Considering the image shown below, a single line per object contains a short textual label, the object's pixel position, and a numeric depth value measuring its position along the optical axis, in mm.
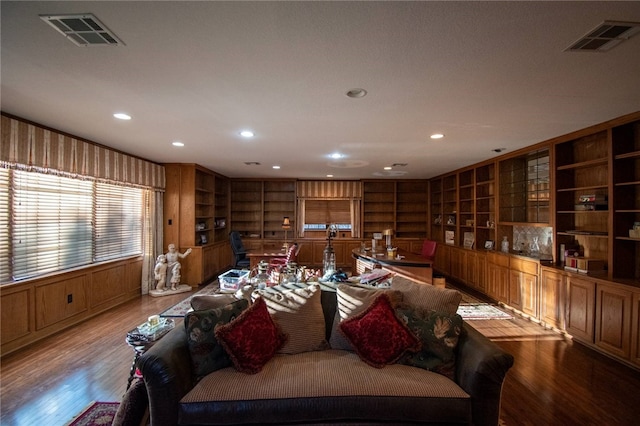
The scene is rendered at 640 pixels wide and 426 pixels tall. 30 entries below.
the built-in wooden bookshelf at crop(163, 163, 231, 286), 5891
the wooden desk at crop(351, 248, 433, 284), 4605
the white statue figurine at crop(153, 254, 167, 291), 5371
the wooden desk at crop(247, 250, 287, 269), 5750
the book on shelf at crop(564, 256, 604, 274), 3439
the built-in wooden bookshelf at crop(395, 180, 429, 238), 8508
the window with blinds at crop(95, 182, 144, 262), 4602
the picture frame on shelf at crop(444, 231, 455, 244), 7115
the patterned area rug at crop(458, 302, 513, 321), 4332
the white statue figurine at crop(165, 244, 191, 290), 5520
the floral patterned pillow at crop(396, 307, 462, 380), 1995
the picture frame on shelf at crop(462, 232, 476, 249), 6217
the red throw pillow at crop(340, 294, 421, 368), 2045
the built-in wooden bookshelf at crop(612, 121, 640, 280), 3275
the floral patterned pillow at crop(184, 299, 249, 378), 1939
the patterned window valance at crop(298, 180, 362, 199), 8383
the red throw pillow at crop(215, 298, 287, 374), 1957
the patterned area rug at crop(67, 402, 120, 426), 2105
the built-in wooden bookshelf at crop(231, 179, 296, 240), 8539
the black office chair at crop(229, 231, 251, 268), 6375
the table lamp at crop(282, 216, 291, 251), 8086
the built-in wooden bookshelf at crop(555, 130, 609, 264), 3586
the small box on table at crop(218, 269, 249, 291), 3105
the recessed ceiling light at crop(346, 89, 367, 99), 2379
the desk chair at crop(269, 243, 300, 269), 5452
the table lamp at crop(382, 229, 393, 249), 6113
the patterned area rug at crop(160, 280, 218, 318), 4382
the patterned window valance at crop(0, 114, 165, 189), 3035
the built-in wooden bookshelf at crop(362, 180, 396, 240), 8555
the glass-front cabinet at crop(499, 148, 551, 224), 4469
